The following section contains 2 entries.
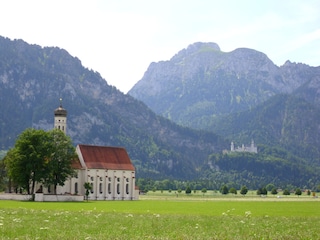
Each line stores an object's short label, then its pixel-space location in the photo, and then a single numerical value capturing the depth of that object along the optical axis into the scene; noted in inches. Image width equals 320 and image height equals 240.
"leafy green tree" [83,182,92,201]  4997.5
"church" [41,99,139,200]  5270.7
